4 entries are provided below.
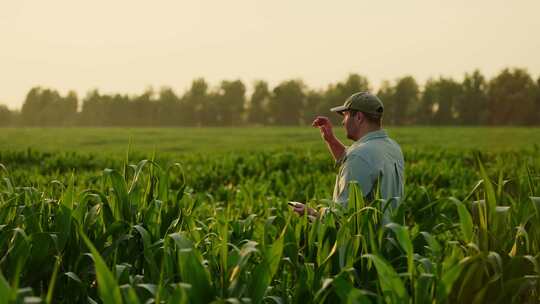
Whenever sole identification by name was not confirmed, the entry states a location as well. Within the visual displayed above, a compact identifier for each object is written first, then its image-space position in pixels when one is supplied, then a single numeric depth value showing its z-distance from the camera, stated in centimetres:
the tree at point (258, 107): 13712
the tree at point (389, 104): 12300
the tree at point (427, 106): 12019
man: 508
